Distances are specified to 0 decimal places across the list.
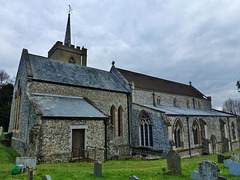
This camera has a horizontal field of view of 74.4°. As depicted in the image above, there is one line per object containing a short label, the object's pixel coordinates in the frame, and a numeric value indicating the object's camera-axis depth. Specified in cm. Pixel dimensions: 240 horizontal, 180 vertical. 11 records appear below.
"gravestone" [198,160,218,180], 632
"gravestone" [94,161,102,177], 736
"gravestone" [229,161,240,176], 786
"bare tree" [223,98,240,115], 6369
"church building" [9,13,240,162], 1104
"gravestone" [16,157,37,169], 784
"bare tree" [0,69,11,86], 3624
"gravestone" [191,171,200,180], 712
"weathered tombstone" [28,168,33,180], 578
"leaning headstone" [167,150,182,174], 799
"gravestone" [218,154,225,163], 1137
